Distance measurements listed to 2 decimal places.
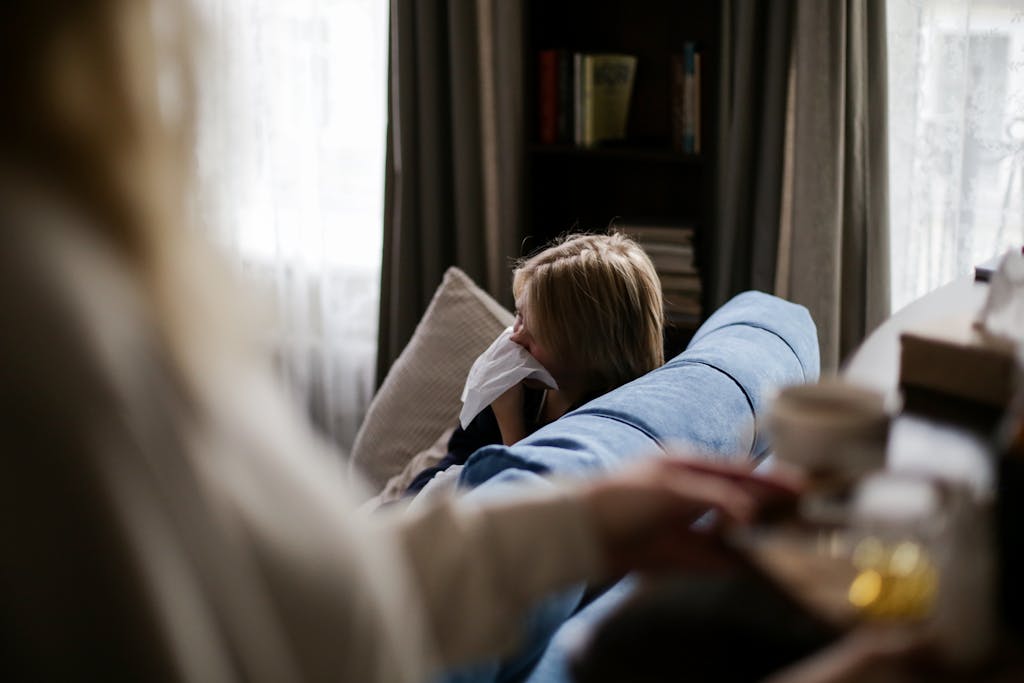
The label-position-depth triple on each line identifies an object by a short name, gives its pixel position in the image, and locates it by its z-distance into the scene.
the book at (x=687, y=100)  2.74
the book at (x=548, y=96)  2.90
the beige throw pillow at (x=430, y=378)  2.47
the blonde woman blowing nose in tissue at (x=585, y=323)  2.02
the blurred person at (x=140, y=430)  0.56
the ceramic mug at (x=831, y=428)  0.81
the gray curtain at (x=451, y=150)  3.04
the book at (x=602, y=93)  2.84
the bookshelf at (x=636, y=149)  2.80
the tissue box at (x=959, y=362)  0.97
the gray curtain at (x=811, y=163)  2.53
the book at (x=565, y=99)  2.89
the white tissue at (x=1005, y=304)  1.05
